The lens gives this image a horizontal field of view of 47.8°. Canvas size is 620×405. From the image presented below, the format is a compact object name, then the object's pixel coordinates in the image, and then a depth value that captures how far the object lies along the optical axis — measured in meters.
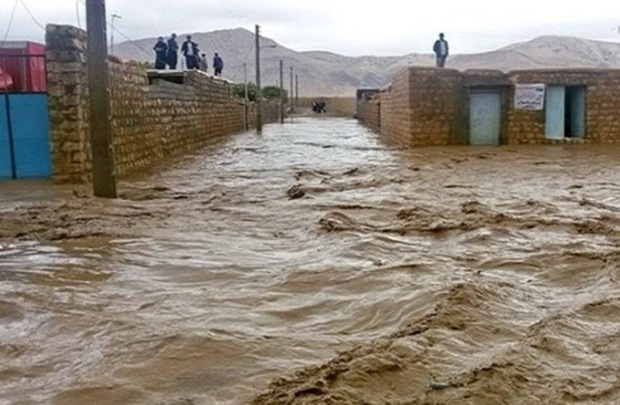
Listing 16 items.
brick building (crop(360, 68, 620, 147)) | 19.83
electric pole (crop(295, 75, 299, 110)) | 79.25
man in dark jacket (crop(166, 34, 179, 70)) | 26.11
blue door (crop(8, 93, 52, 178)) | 11.11
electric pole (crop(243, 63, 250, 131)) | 37.34
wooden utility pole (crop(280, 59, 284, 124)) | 48.66
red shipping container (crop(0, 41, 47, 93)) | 11.00
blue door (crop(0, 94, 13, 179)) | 11.23
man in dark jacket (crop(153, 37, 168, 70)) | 25.94
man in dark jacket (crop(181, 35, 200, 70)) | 27.34
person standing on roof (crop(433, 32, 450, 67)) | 24.39
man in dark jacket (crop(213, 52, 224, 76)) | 34.31
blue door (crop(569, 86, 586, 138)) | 21.27
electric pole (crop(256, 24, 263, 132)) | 33.84
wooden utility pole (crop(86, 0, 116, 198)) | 8.79
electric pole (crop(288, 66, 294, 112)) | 72.55
